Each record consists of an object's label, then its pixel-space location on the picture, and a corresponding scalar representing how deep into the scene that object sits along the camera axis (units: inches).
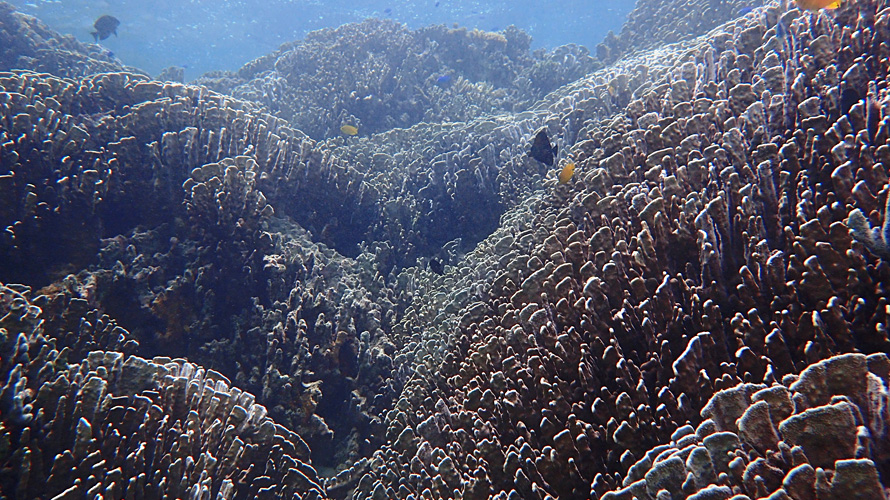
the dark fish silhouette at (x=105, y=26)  460.8
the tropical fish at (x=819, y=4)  157.1
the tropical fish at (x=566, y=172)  172.9
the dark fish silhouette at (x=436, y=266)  218.2
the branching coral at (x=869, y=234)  62.1
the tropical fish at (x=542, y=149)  202.1
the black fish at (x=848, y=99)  113.3
